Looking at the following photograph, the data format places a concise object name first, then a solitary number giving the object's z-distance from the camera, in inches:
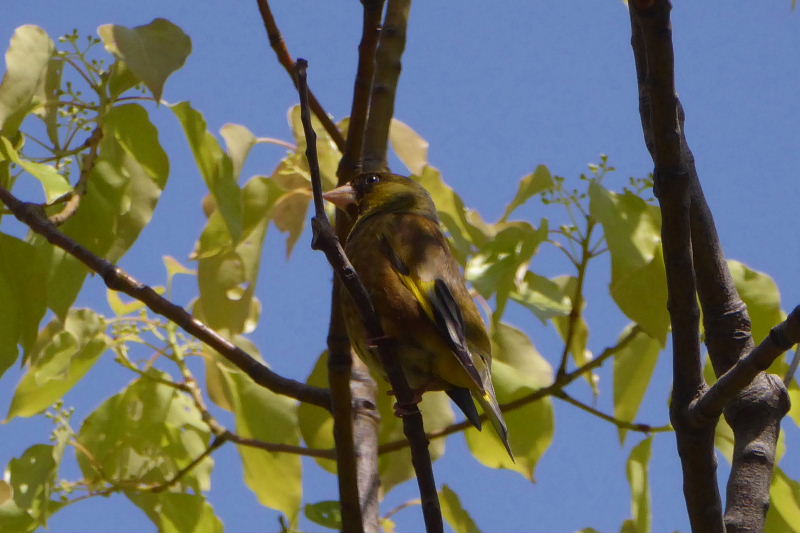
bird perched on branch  230.2
